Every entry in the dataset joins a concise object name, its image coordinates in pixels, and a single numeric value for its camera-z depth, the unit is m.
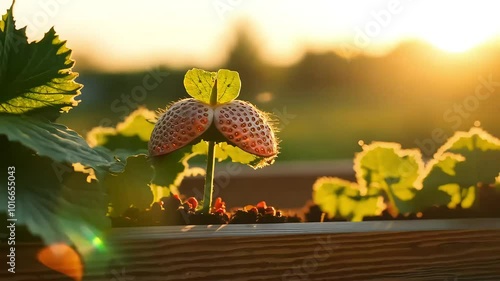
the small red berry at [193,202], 0.58
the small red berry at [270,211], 0.57
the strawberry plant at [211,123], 0.54
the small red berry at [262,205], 0.58
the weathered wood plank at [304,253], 0.51
